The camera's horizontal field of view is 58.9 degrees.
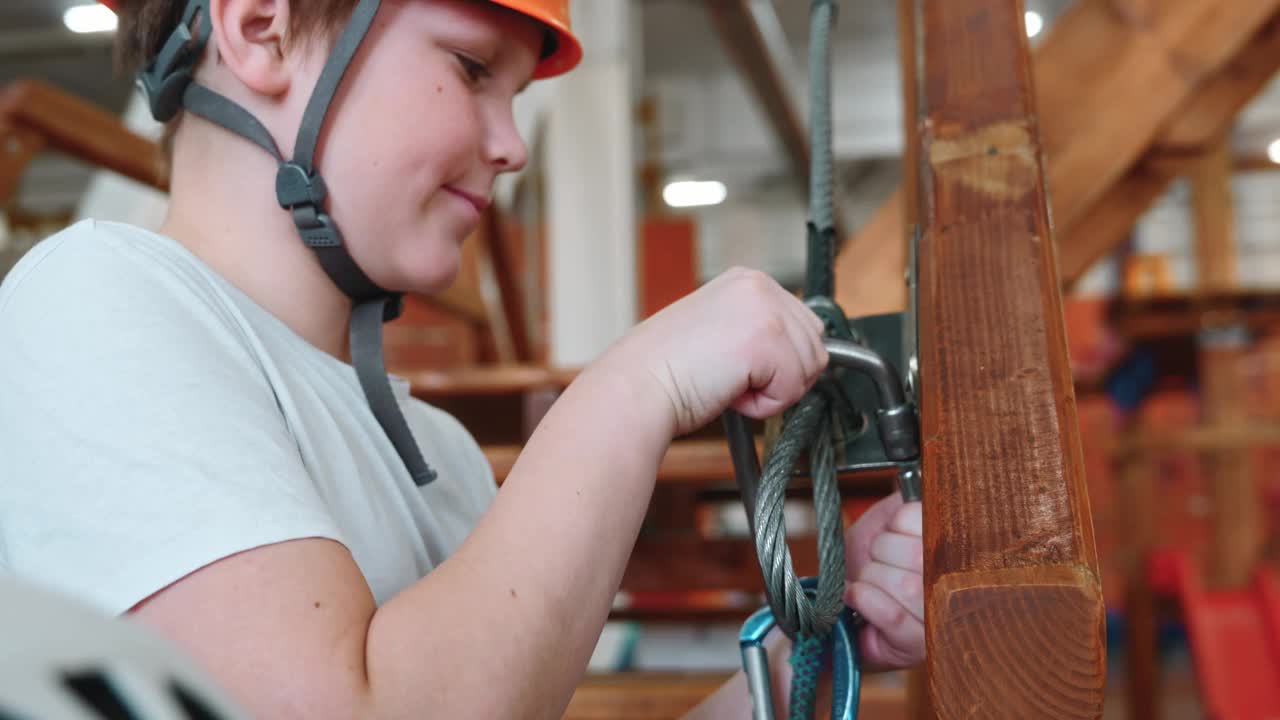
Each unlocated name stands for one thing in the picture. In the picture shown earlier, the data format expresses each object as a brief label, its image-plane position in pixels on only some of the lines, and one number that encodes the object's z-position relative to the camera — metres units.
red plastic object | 4.37
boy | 0.69
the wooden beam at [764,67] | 4.23
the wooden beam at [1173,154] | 2.35
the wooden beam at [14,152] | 2.36
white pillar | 3.62
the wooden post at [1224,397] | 4.84
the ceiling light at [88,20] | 9.67
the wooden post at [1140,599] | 5.10
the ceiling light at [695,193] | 15.51
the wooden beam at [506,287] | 3.97
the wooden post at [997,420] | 0.62
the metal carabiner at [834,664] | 0.90
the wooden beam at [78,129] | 2.36
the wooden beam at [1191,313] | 4.60
